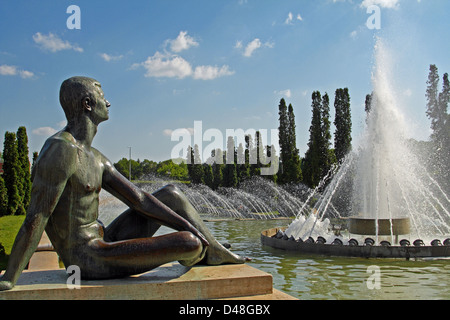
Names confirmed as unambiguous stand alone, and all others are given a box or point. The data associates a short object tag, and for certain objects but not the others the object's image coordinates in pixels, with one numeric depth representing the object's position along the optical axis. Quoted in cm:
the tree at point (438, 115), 3619
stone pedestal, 343
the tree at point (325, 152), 3066
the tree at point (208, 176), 4672
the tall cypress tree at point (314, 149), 3086
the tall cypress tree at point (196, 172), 4919
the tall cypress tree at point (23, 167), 2180
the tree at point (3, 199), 2002
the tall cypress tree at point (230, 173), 4197
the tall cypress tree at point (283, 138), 3394
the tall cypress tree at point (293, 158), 3294
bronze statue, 354
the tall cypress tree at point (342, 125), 3130
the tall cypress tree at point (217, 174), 4465
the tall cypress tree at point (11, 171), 2106
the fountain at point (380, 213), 916
